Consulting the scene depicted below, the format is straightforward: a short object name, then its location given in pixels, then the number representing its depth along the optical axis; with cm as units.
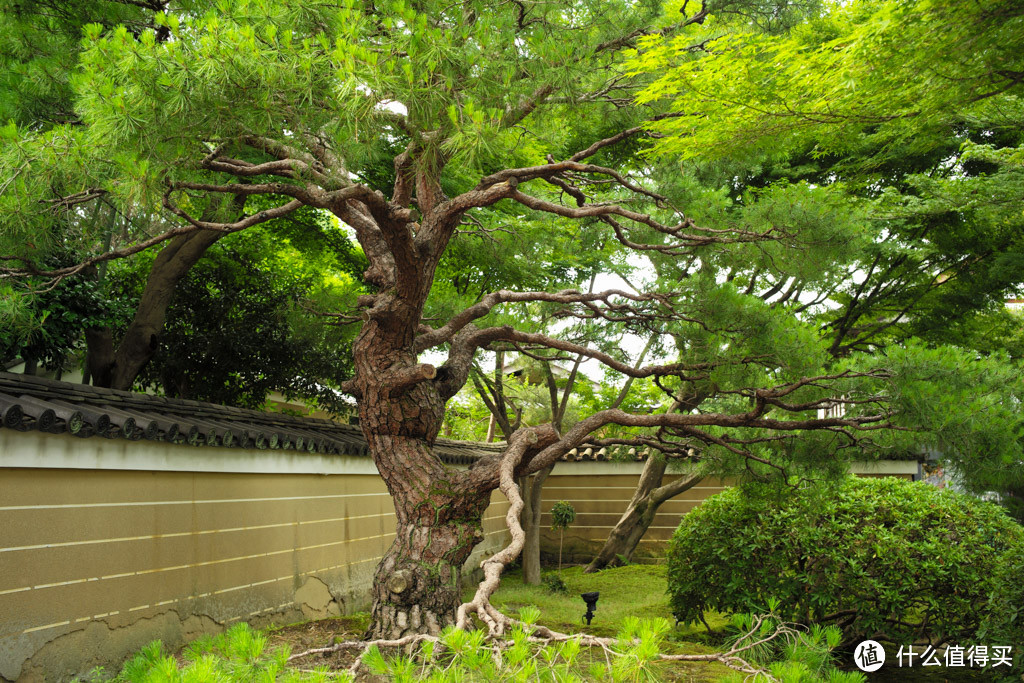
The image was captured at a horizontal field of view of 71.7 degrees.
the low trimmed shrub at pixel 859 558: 489
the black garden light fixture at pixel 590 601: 587
